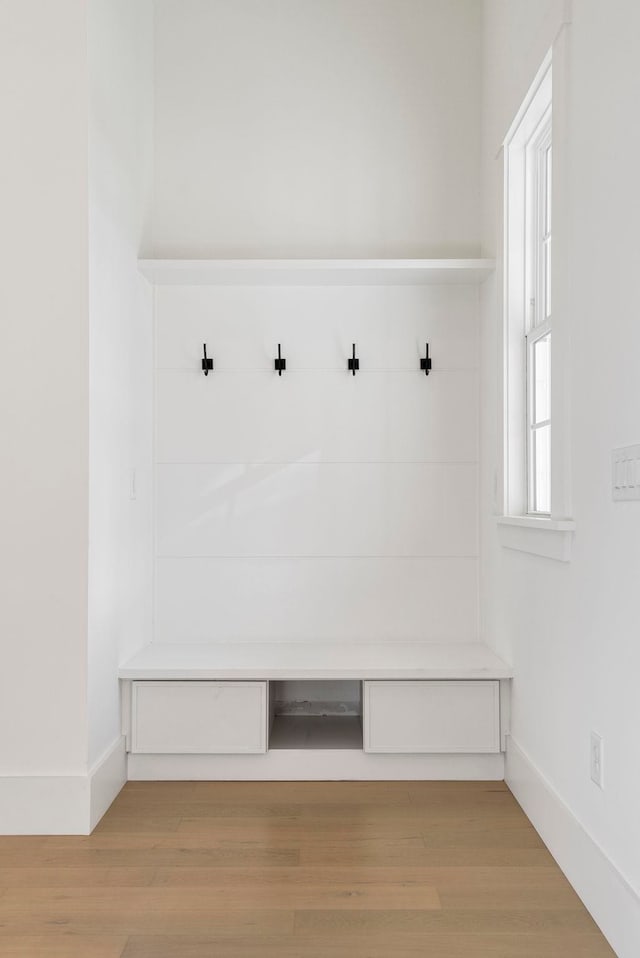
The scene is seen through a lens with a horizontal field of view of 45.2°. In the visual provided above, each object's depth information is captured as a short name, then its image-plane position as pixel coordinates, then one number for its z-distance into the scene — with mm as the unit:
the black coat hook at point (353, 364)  3287
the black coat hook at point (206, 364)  3281
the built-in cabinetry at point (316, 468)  3309
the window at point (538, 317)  2680
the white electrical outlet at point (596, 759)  1897
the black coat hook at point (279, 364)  3291
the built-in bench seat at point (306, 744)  2805
